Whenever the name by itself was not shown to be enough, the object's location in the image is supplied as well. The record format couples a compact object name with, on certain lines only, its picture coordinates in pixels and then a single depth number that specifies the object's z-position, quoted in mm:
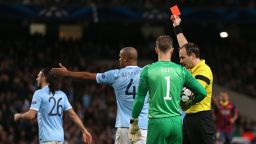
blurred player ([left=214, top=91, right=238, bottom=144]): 41344
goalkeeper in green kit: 15641
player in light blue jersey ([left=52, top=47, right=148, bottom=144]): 18687
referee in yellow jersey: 18437
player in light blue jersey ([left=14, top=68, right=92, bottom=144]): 20516
